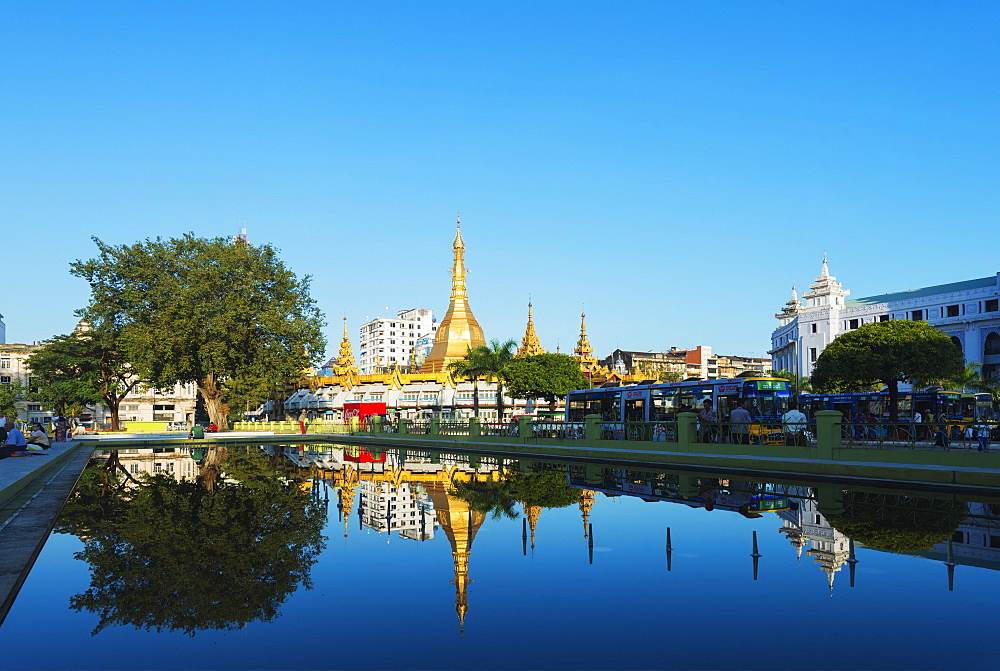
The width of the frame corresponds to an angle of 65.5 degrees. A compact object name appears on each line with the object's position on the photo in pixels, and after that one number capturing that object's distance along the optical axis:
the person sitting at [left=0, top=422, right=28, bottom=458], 31.42
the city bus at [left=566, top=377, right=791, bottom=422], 36.16
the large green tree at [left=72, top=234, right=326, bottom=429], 60.84
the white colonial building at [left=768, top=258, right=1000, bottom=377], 86.25
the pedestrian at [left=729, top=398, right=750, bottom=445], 30.77
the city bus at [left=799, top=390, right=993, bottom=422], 49.06
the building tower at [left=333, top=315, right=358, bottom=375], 97.21
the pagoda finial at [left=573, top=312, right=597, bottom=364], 99.25
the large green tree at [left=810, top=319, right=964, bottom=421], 57.19
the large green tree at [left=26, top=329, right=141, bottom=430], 69.75
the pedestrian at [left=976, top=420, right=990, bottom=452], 27.08
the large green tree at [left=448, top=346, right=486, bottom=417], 73.25
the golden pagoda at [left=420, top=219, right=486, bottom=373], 97.88
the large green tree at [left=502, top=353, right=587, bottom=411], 68.00
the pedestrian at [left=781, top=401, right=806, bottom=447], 28.52
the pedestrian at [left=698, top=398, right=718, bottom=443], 32.16
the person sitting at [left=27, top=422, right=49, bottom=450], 38.00
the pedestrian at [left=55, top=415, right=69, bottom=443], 54.35
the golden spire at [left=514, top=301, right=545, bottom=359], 88.16
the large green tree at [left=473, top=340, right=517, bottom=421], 72.38
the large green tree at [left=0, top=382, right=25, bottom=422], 99.50
